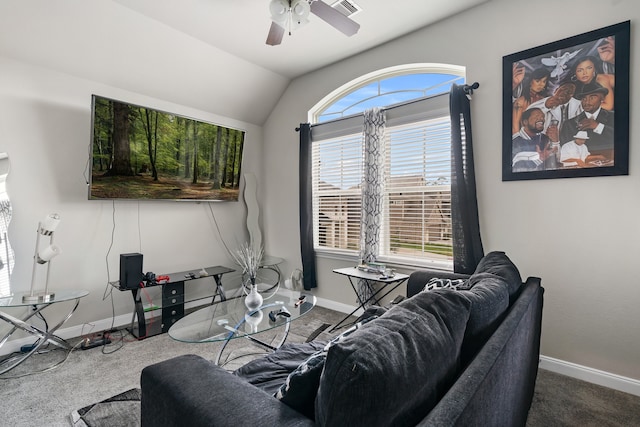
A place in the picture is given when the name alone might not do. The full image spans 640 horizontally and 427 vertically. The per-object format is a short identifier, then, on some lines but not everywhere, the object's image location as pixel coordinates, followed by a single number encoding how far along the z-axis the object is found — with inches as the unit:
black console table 123.2
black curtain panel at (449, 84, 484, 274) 107.8
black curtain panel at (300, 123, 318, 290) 159.9
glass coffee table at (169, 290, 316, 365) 81.6
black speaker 120.0
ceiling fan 87.0
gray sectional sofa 28.5
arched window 125.0
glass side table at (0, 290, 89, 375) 96.6
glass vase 98.0
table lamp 100.4
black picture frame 86.4
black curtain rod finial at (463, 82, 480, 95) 109.5
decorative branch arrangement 166.2
